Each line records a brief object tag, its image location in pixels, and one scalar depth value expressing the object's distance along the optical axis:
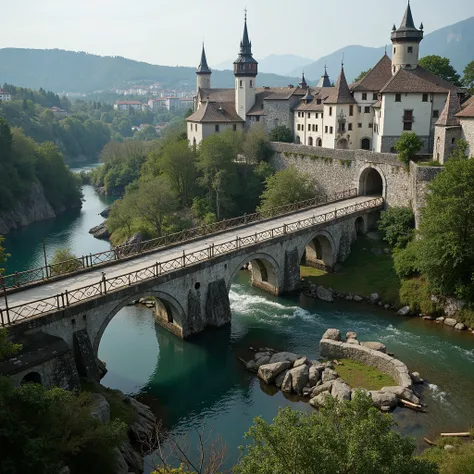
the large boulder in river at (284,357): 29.27
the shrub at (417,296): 36.19
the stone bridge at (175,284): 23.42
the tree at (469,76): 64.31
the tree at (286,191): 50.41
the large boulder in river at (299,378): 27.05
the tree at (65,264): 31.92
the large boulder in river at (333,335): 31.16
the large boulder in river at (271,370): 28.05
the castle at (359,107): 49.50
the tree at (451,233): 33.84
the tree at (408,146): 45.69
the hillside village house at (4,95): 164.85
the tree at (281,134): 66.13
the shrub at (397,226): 43.22
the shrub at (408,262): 38.66
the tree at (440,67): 62.38
